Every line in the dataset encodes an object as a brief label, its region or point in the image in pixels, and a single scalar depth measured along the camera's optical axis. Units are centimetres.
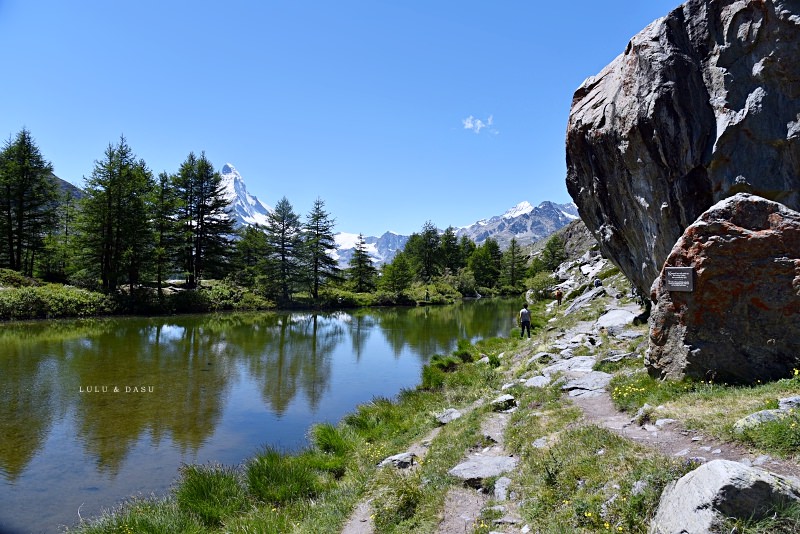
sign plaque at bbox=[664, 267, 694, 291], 906
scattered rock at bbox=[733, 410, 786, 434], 610
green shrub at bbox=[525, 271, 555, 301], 5675
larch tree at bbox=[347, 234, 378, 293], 7906
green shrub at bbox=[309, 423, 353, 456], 1199
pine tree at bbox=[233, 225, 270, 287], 6256
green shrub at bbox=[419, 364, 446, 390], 1820
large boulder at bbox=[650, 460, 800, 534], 413
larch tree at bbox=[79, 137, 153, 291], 4653
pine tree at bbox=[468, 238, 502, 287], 9862
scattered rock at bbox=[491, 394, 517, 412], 1163
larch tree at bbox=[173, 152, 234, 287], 5866
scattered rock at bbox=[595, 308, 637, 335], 1705
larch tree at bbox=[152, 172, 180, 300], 5078
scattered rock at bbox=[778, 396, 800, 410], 654
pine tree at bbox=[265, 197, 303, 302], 6175
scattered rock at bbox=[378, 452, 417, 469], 943
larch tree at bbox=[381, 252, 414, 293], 7662
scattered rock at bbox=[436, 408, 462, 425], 1220
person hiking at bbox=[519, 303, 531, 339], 2611
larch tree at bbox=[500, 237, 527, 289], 10088
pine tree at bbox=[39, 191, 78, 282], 4909
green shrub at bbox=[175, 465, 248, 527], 861
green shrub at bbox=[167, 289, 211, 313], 4741
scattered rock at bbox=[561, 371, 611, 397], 1086
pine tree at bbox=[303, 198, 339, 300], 6612
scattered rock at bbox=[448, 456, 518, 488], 770
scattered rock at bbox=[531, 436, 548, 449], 818
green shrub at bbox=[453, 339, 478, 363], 2368
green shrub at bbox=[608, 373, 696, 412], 866
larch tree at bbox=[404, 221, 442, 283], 10081
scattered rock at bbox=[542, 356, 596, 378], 1303
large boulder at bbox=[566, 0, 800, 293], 1012
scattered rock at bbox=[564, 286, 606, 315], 2761
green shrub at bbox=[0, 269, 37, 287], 4052
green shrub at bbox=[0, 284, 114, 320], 3562
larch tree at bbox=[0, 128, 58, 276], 4891
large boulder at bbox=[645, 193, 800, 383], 822
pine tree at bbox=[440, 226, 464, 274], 10606
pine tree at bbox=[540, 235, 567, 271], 10381
